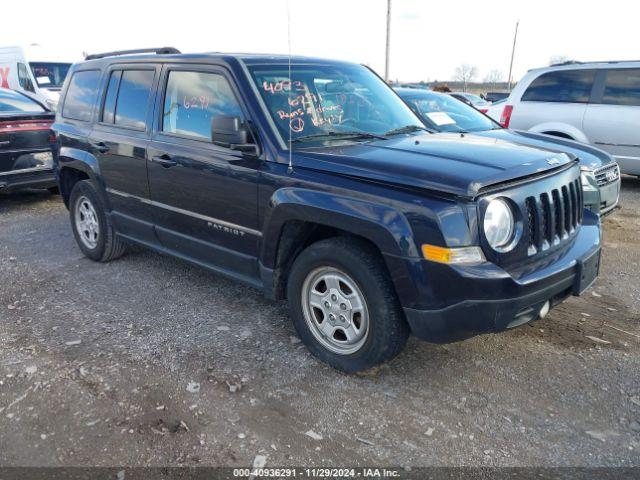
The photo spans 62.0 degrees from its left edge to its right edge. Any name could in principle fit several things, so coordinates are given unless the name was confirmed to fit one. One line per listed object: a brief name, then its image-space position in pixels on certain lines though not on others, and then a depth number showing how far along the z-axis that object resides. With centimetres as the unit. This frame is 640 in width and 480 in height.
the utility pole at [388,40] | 2295
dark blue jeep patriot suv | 275
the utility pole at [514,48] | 4738
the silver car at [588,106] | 792
